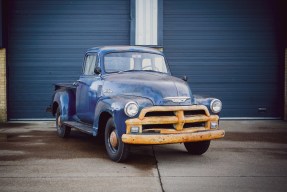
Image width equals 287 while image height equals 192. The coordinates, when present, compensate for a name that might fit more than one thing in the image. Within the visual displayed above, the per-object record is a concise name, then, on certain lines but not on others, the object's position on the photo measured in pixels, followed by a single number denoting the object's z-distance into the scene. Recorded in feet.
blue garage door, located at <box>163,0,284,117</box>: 42.98
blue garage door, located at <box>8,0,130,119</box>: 42.27
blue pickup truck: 22.27
